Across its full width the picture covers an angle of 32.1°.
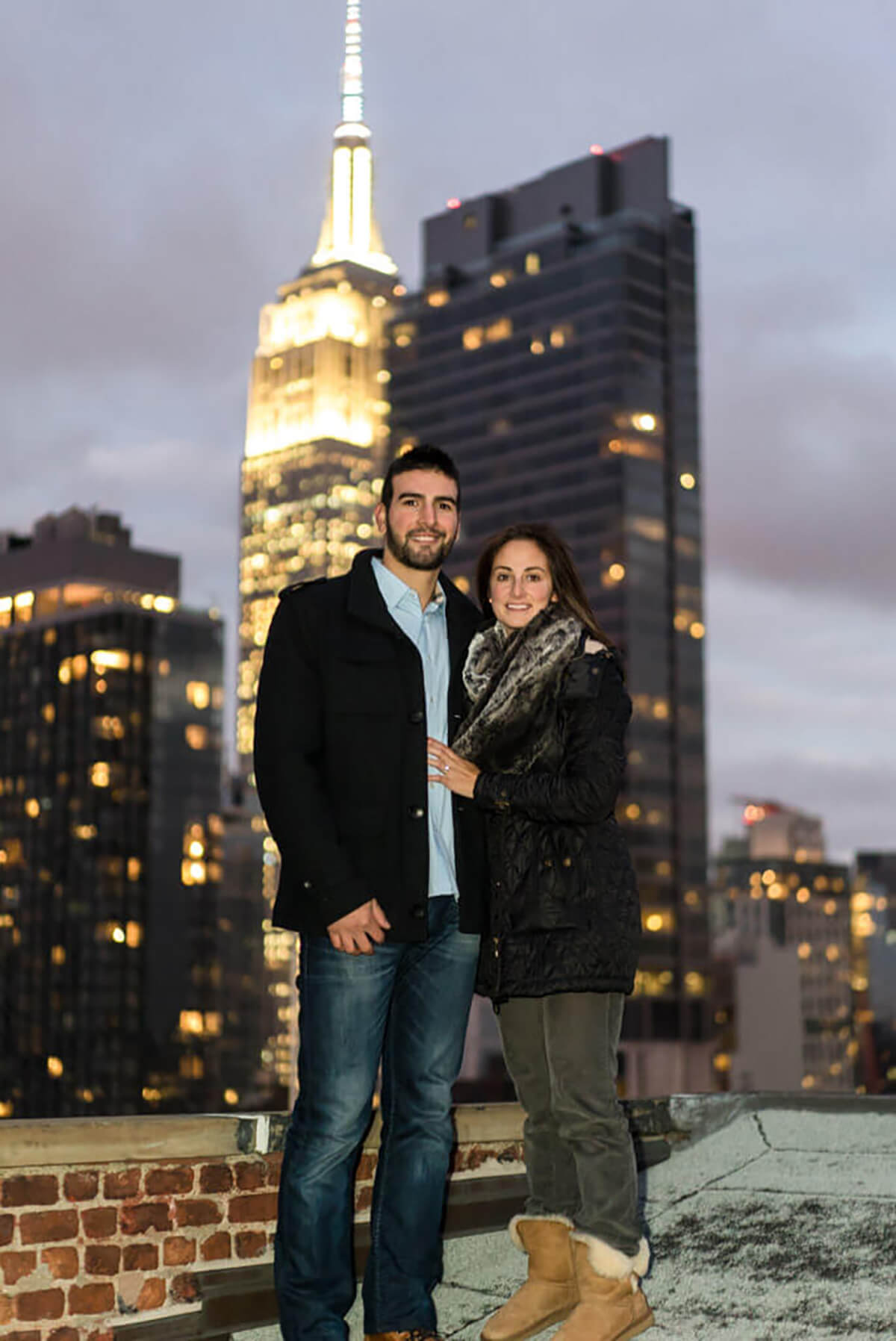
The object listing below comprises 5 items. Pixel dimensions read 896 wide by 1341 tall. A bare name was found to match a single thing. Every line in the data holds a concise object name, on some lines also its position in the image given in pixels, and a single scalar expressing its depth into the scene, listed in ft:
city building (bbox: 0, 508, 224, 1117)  374.22
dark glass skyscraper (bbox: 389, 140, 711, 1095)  402.31
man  15.66
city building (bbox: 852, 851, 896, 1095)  552.82
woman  16.20
